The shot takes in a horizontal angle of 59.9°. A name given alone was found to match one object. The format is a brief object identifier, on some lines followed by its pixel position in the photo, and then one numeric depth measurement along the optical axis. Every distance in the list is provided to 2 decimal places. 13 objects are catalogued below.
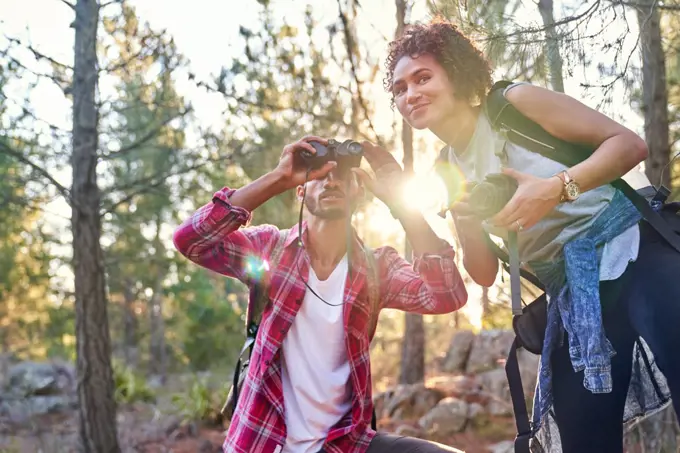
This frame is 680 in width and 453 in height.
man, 2.03
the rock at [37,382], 10.69
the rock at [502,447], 4.87
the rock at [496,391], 6.39
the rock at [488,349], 9.67
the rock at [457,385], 6.95
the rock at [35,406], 8.75
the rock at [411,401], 6.61
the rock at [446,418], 5.88
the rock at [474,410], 6.10
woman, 1.47
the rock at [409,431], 5.68
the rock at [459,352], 10.27
